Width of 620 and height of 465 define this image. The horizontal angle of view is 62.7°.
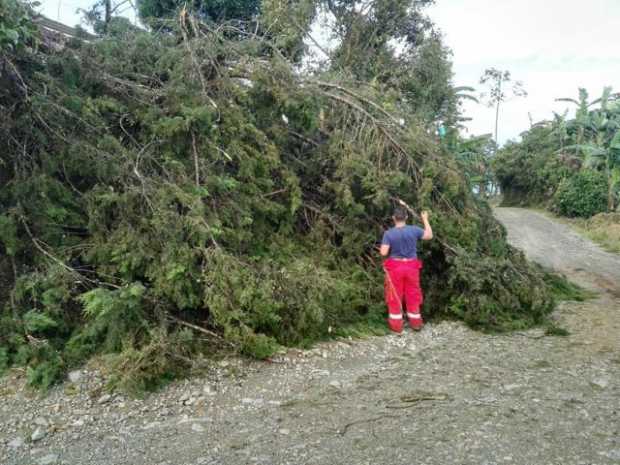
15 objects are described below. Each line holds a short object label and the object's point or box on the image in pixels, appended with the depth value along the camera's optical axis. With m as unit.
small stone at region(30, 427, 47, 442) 3.46
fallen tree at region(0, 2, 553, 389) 4.44
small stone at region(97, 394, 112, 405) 3.91
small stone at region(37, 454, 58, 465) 3.19
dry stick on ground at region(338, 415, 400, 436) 3.52
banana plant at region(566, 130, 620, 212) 18.17
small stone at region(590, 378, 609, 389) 4.22
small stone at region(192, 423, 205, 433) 3.56
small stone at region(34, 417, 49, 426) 3.63
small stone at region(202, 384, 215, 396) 4.09
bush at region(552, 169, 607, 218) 18.98
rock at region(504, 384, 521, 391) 4.18
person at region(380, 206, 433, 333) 5.64
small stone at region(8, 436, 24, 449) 3.38
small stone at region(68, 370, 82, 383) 4.15
